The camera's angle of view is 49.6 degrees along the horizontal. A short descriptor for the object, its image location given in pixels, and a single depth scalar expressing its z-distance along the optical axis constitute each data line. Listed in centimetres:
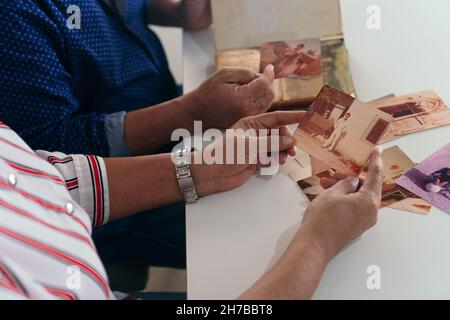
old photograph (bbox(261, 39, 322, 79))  107
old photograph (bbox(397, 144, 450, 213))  85
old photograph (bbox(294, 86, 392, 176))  87
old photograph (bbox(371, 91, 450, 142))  96
